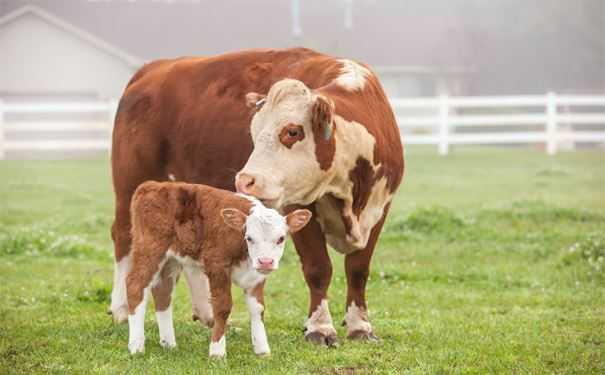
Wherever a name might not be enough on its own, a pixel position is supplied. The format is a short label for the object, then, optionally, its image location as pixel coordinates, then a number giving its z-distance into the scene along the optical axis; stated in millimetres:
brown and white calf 12234
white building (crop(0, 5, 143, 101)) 84754
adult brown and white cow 13406
